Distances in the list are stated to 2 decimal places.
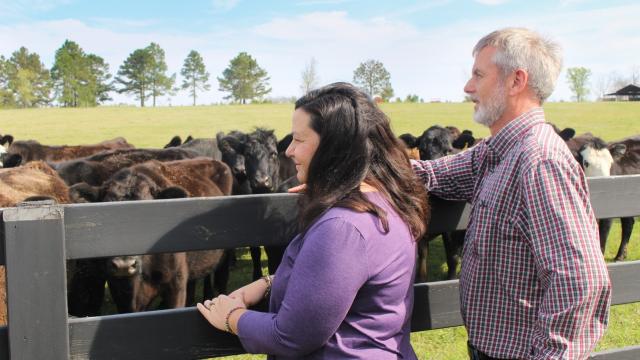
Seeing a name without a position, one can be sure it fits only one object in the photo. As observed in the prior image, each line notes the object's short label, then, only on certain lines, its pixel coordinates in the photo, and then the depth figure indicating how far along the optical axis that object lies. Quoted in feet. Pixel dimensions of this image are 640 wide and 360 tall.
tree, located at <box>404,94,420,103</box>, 255.74
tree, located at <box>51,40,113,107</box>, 269.44
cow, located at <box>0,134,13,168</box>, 58.10
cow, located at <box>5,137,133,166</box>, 50.57
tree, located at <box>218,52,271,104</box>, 310.04
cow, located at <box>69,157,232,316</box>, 17.11
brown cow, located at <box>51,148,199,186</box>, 27.25
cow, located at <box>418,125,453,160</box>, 33.17
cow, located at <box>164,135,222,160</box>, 46.09
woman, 5.74
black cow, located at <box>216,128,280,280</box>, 34.78
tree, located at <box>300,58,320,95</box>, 265.95
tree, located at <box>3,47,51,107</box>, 256.11
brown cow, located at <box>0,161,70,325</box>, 18.22
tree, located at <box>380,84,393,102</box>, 263.82
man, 6.09
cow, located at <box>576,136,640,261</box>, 36.63
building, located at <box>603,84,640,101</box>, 324.19
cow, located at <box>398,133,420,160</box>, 33.88
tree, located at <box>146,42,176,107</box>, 301.63
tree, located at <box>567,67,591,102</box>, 324.80
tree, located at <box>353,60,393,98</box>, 294.66
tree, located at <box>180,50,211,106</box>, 343.46
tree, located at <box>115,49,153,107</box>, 299.38
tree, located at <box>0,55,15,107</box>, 254.27
